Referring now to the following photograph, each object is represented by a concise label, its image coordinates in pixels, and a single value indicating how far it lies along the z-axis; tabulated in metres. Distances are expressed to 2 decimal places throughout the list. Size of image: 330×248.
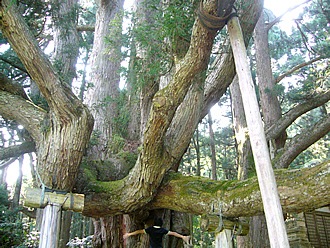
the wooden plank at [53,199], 3.53
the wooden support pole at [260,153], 2.52
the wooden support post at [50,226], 3.46
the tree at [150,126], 3.53
